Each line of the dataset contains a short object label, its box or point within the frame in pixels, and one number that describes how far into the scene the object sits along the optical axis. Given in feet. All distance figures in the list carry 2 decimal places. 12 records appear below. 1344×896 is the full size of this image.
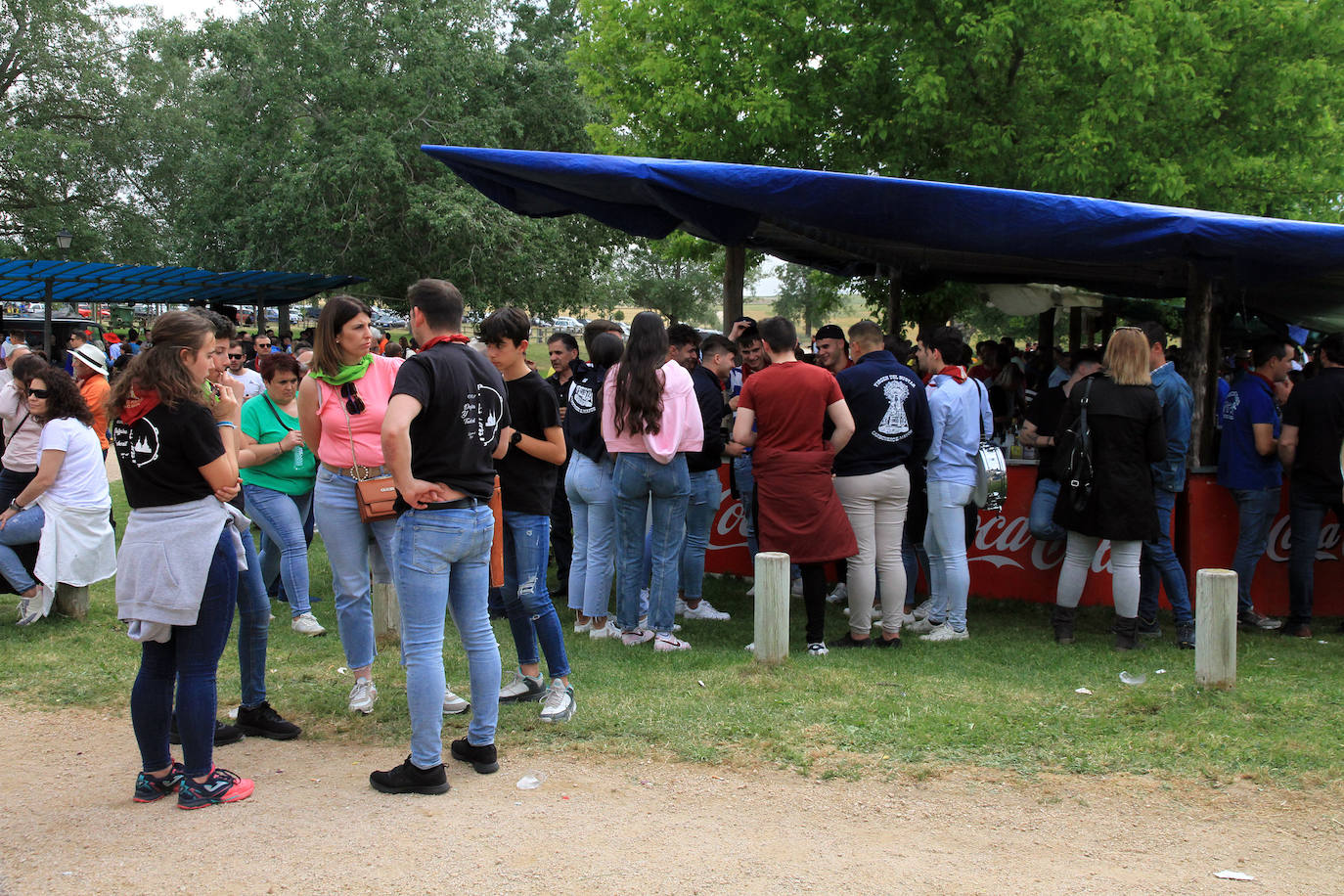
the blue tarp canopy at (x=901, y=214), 21.24
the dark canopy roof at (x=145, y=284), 66.59
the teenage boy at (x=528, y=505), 16.02
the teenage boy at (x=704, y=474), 22.22
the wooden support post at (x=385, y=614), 19.94
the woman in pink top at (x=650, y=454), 19.35
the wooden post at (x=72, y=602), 22.56
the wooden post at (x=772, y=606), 18.81
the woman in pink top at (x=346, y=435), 15.16
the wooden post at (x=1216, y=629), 17.30
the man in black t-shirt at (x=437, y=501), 12.71
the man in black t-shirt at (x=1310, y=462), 22.16
